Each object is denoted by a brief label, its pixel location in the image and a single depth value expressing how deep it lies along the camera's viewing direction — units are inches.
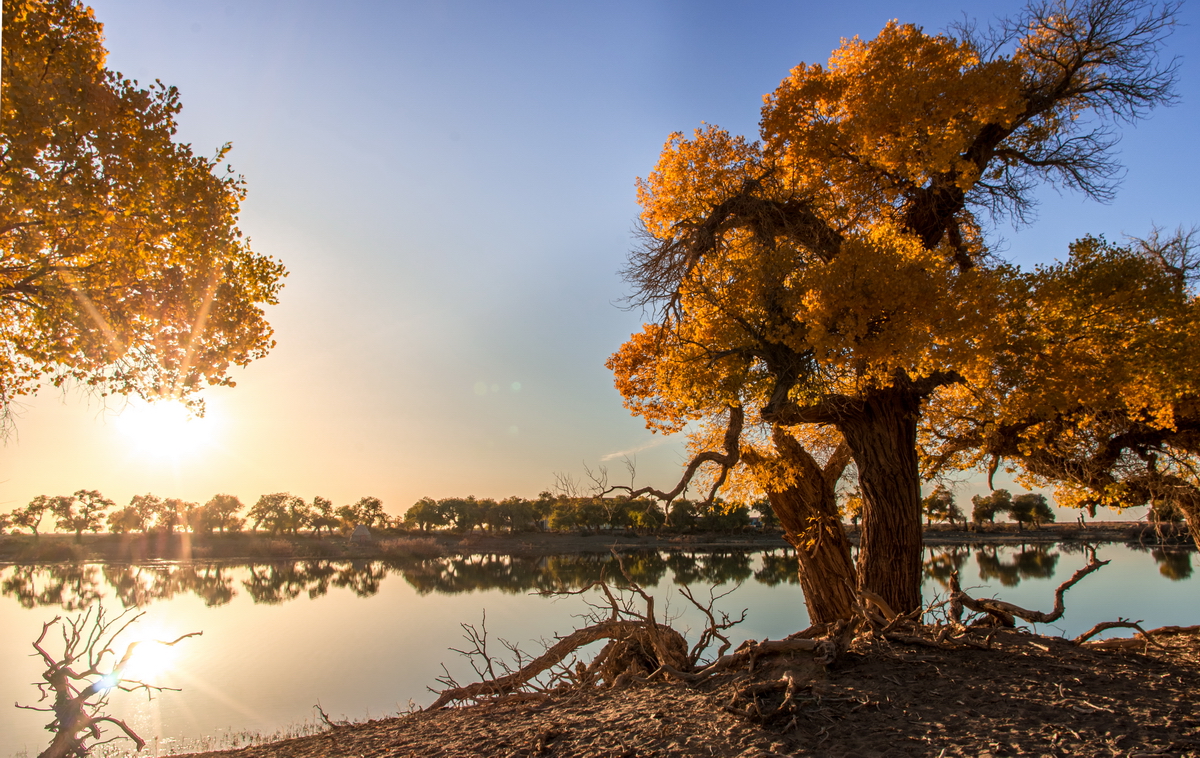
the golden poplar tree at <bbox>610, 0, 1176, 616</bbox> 252.2
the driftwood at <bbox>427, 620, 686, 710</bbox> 260.7
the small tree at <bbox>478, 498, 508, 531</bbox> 3513.8
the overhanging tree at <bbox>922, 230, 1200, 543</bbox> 258.2
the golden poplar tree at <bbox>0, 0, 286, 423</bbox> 228.5
